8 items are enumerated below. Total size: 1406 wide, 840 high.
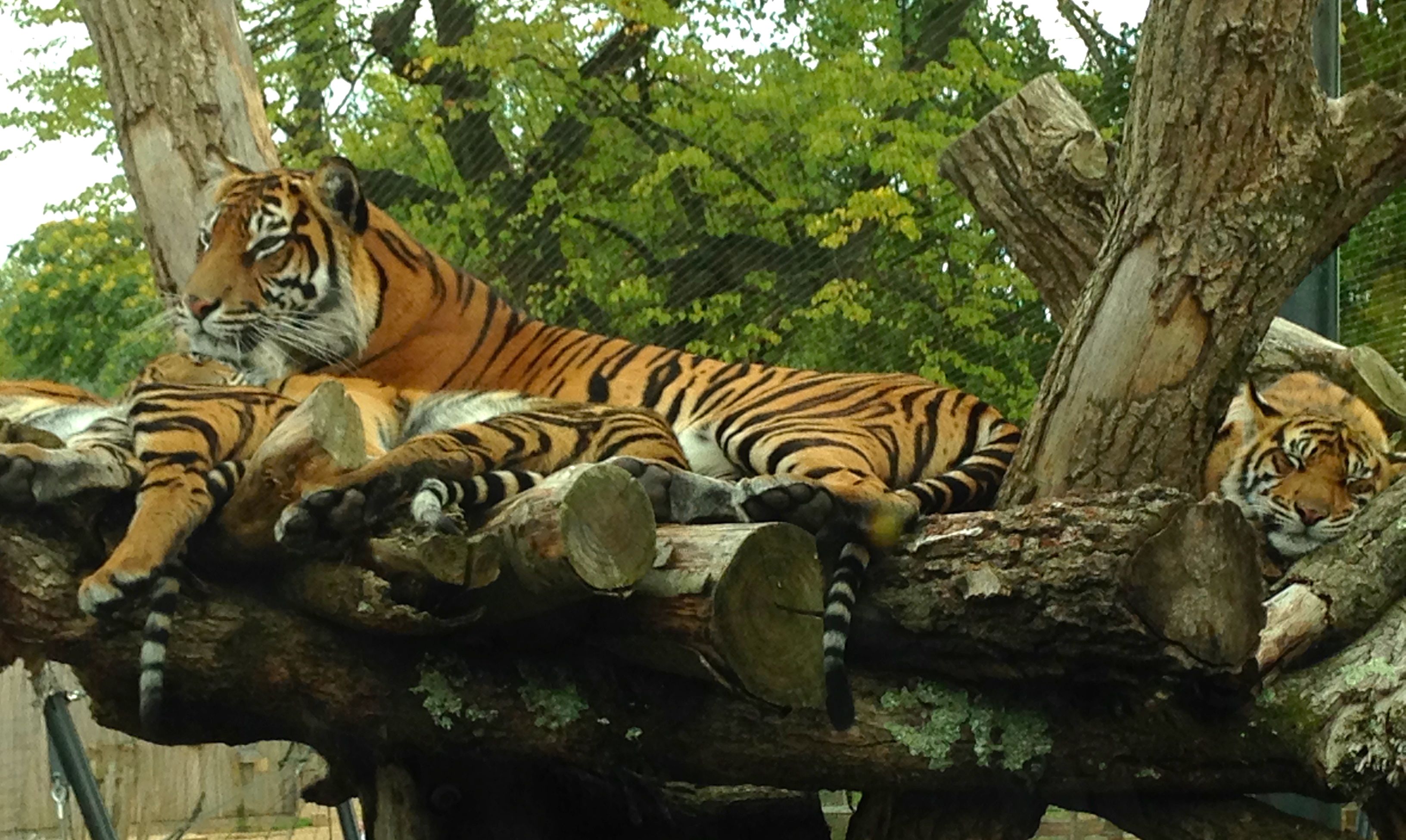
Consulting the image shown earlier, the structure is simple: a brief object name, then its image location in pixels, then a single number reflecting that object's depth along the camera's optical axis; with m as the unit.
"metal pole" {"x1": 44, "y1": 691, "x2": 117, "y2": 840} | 5.61
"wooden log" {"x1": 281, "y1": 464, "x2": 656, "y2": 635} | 3.69
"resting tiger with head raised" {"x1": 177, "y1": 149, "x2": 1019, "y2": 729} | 5.39
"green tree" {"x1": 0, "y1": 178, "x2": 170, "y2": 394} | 11.19
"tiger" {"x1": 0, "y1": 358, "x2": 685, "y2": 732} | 3.82
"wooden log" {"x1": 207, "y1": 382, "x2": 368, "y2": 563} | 3.90
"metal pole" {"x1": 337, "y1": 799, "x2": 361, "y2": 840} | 6.61
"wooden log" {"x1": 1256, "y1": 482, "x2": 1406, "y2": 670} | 4.64
